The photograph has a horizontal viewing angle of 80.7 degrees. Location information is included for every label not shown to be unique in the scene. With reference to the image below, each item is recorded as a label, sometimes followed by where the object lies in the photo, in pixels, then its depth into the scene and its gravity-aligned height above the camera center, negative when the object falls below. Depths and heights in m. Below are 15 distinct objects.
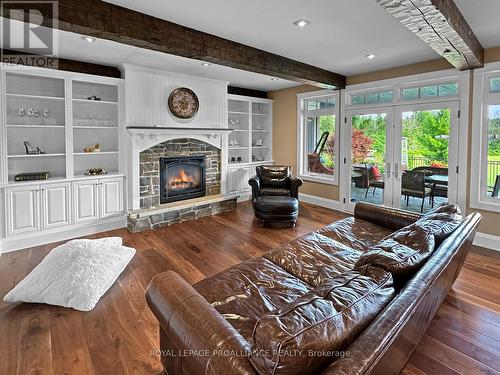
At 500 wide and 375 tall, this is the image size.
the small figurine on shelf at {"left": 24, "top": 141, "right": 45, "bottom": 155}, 4.30 +0.31
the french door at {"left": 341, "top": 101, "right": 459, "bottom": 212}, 4.61 +0.28
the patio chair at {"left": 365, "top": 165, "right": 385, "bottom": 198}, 5.54 -0.14
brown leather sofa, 1.03 -0.64
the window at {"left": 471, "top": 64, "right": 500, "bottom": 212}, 4.09 +0.44
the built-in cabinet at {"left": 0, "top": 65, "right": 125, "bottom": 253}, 4.06 +0.35
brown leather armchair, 5.57 -0.20
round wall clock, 5.34 +1.26
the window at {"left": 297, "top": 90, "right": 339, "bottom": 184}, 6.34 +0.81
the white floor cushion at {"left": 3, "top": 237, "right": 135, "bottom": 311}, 2.69 -1.06
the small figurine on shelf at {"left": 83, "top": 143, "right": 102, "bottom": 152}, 4.89 +0.37
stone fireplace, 5.20 -0.01
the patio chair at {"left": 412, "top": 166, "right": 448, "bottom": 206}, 4.69 -0.13
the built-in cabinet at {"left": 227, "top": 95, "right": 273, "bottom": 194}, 6.91 +0.85
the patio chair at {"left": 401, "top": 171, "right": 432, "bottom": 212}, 4.93 -0.25
